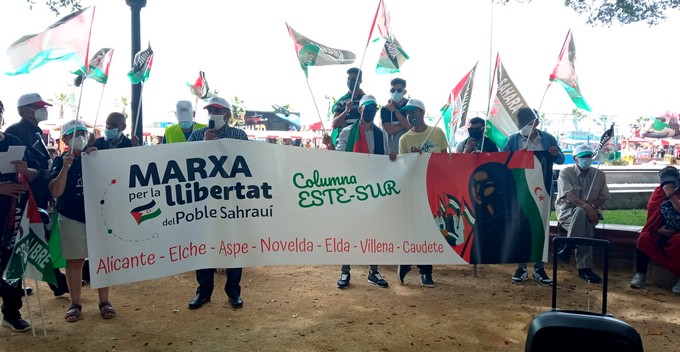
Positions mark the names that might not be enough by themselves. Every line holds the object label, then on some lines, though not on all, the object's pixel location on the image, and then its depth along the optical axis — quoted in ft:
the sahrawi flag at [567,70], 18.93
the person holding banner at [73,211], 14.97
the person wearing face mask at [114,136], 16.25
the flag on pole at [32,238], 14.32
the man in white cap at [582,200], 20.93
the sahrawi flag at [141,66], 18.60
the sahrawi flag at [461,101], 18.92
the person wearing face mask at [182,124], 19.10
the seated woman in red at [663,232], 19.52
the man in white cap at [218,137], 16.79
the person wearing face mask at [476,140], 20.58
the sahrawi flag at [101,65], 16.94
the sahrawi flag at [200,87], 24.03
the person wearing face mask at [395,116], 21.08
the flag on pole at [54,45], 14.76
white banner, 15.02
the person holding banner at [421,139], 19.67
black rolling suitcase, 8.16
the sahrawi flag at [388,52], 20.03
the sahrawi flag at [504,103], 19.40
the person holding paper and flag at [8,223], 14.25
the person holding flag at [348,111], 21.43
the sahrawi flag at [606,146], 19.99
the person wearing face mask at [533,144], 19.66
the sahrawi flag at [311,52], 19.04
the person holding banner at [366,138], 19.61
